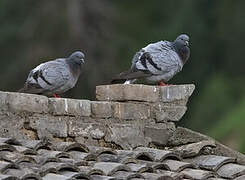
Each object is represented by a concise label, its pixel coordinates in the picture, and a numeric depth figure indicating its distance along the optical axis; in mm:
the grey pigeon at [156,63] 21000
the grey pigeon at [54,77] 20125
